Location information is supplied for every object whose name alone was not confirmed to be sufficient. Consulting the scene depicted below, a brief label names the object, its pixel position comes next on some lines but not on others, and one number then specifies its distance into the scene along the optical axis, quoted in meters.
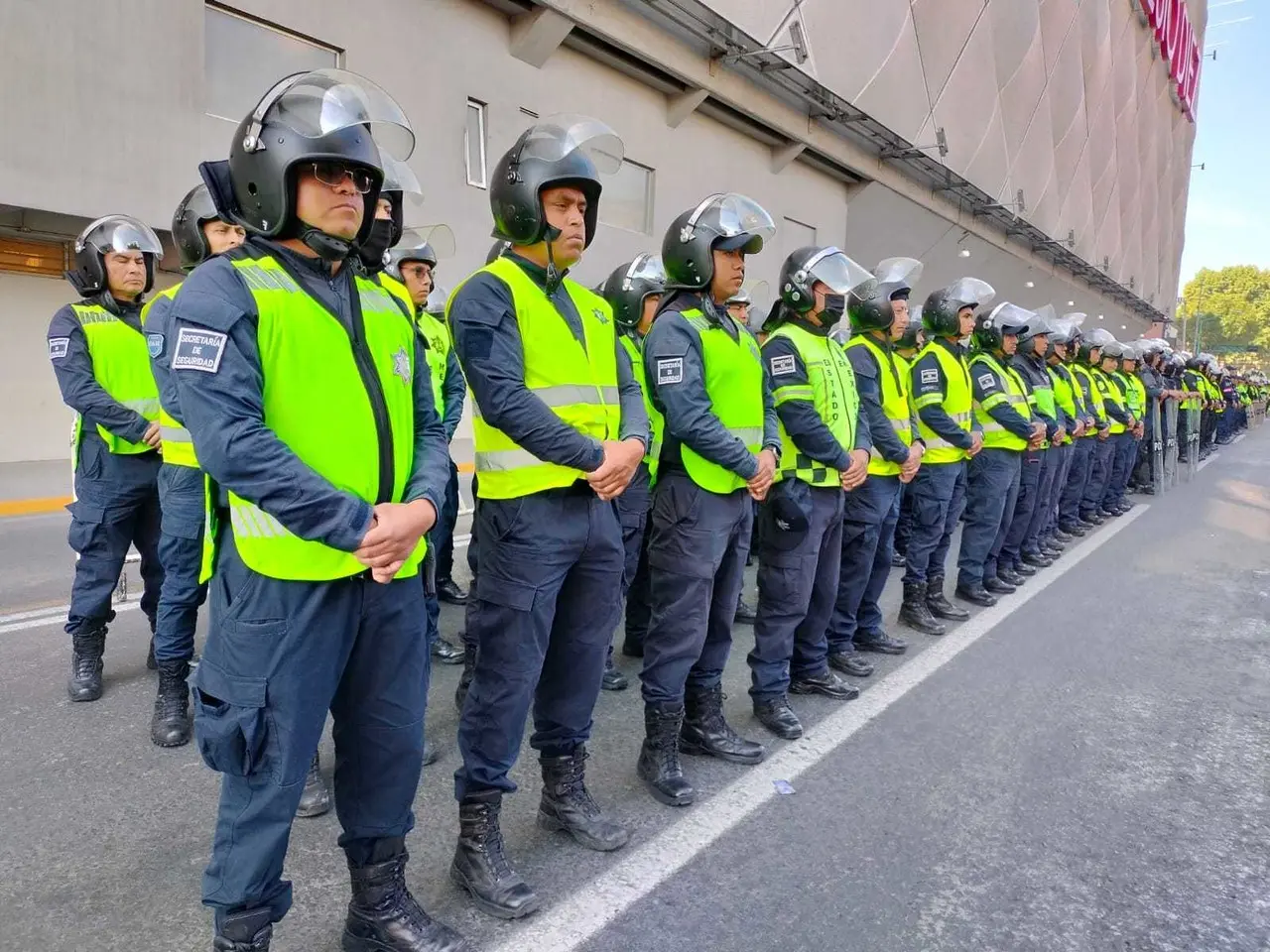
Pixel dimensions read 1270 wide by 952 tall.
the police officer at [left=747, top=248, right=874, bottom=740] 3.79
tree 90.69
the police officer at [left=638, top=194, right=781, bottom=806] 3.25
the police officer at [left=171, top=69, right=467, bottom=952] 1.83
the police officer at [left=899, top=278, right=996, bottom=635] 5.60
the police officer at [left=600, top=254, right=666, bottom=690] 4.56
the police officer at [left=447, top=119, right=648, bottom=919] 2.52
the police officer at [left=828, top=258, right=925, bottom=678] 4.64
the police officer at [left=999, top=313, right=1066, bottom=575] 6.98
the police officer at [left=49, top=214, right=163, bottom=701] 3.89
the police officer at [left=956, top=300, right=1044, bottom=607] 6.25
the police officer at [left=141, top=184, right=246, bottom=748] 3.54
